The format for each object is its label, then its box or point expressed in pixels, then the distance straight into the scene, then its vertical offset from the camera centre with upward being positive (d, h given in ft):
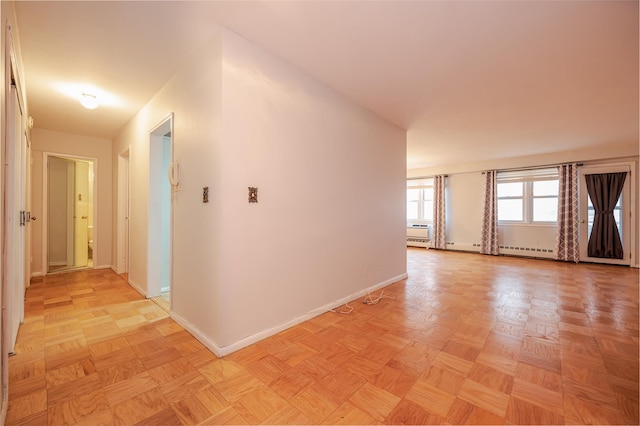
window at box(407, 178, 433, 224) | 26.75 +1.21
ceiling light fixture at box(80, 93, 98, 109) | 9.59 +3.96
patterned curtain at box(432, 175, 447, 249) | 24.72 -0.10
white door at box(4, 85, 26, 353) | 5.29 -0.26
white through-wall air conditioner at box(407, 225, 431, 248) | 26.09 -2.44
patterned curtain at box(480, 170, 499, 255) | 21.84 -0.37
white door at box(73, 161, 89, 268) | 17.07 -0.48
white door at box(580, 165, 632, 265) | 17.39 -0.06
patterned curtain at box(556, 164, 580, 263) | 18.66 -0.11
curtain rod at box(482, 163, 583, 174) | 19.64 +3.51
